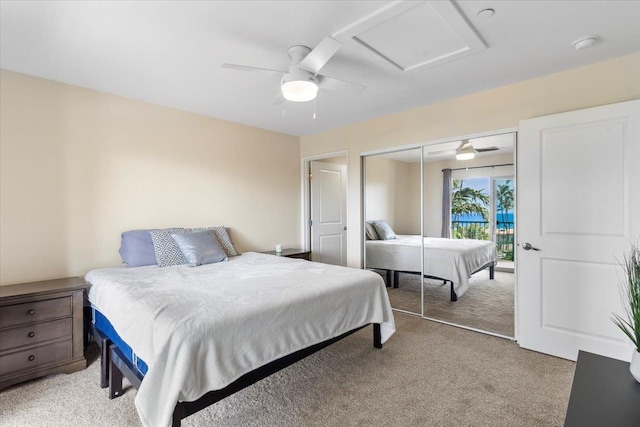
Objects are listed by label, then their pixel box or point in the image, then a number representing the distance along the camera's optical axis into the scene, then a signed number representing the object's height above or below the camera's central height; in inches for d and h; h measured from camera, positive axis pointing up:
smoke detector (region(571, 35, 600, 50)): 83.4 +47.6
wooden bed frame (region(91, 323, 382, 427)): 59.2 -37.6
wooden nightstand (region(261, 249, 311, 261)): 164.5 -22.9
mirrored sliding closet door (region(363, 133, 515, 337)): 121.2 -8.0
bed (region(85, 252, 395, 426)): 56.4 -25.9
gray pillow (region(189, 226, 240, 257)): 144.0 -13.5
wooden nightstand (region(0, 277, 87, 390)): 85.2 -35.0
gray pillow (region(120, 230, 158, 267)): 117.8 -14.6
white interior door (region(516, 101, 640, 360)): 91.1 -3.6
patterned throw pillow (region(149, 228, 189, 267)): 119.6 -15.0
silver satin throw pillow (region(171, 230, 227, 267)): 120.7 -14.9
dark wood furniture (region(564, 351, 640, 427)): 41.8 -28.5
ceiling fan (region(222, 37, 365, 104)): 76.7 +38.4
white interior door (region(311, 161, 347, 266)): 193.9 -1.4
